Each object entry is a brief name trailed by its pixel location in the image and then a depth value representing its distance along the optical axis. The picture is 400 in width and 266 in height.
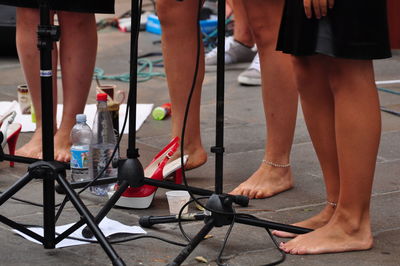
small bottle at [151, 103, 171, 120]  10.35
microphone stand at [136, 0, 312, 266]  5.62
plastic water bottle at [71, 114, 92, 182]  7.61
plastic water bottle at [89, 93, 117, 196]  7.73
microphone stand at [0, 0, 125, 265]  5.70
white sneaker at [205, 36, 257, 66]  13.84
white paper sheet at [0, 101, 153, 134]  9.83
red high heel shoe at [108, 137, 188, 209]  7.00
